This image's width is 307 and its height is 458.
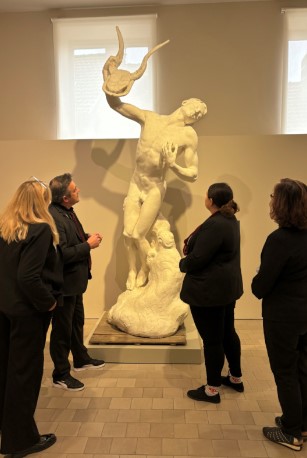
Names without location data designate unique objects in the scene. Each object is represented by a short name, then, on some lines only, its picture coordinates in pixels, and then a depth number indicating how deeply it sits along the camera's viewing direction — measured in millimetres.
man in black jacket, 2670
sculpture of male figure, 3703
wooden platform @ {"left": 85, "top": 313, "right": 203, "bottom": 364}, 3322
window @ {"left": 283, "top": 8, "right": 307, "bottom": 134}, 5105
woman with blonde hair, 1894
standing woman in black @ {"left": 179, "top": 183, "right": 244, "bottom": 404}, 2379
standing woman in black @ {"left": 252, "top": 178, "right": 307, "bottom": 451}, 1948
